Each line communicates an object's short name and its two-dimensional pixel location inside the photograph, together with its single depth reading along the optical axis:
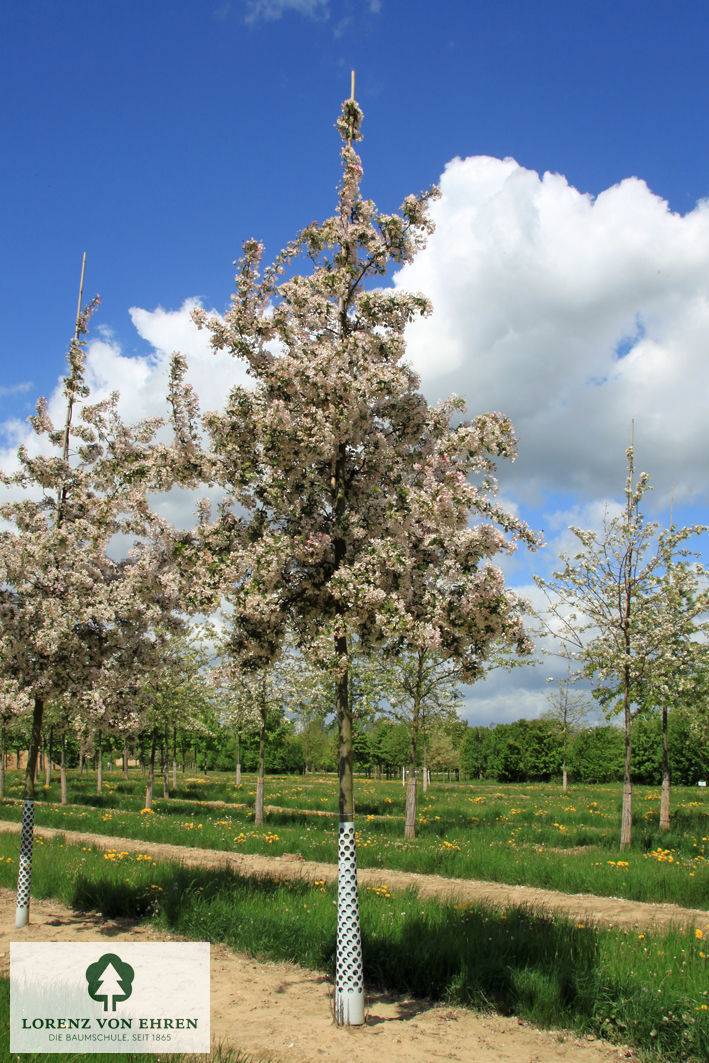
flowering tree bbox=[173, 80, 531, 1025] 7.34
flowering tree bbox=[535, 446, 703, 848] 17.61
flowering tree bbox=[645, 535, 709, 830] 17.58
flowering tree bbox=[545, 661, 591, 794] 47.08
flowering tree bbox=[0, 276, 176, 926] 10.42
